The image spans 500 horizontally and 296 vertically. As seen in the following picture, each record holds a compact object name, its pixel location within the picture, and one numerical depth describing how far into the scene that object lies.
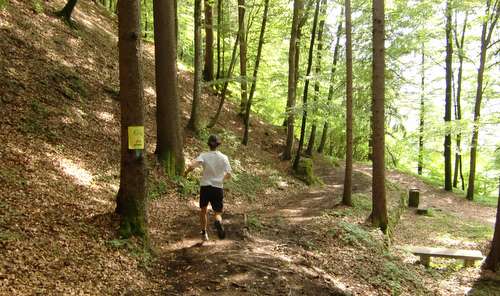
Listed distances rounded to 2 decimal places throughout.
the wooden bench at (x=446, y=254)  9.78
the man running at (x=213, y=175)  7.24
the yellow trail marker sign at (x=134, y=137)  6.34
